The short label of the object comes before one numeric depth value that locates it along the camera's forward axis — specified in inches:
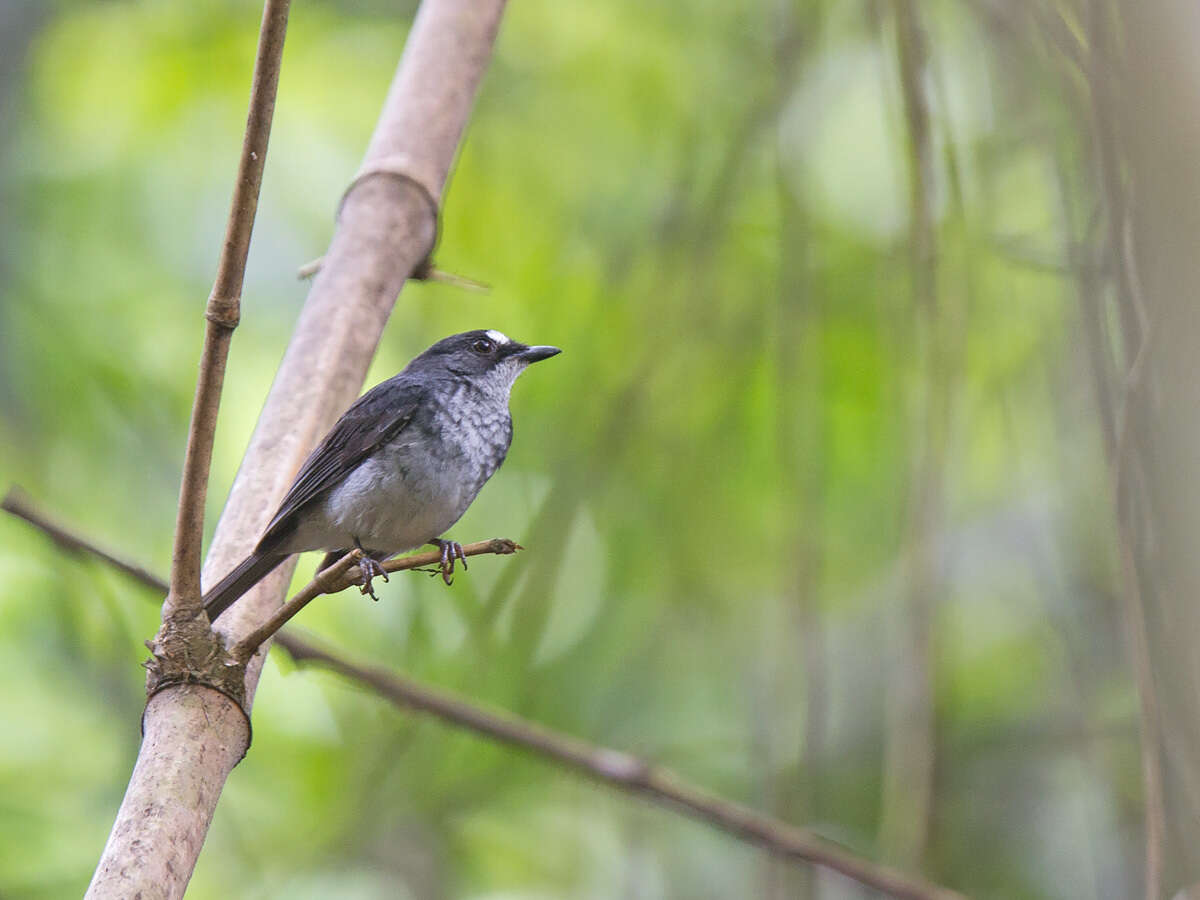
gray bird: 263.4
